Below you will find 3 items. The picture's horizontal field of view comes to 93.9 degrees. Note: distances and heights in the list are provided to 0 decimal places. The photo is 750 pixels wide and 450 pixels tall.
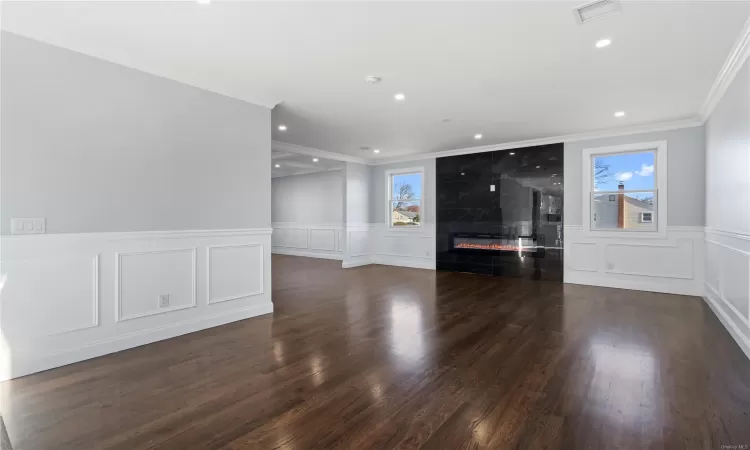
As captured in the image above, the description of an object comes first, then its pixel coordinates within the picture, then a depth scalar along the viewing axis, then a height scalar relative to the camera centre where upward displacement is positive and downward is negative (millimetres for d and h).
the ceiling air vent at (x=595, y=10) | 2242 +1424
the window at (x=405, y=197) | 7879 +636
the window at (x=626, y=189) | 5211 +566
